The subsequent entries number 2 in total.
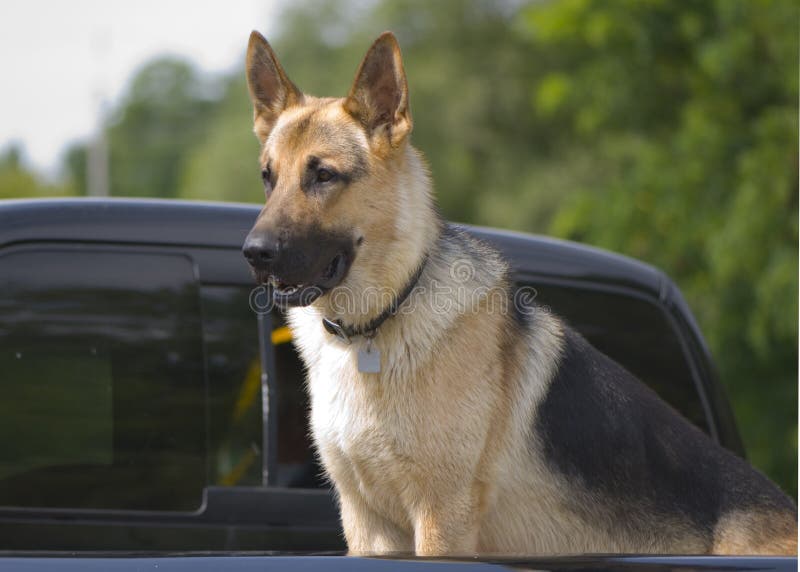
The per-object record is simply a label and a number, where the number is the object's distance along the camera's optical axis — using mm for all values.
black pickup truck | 6266
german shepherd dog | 5793
